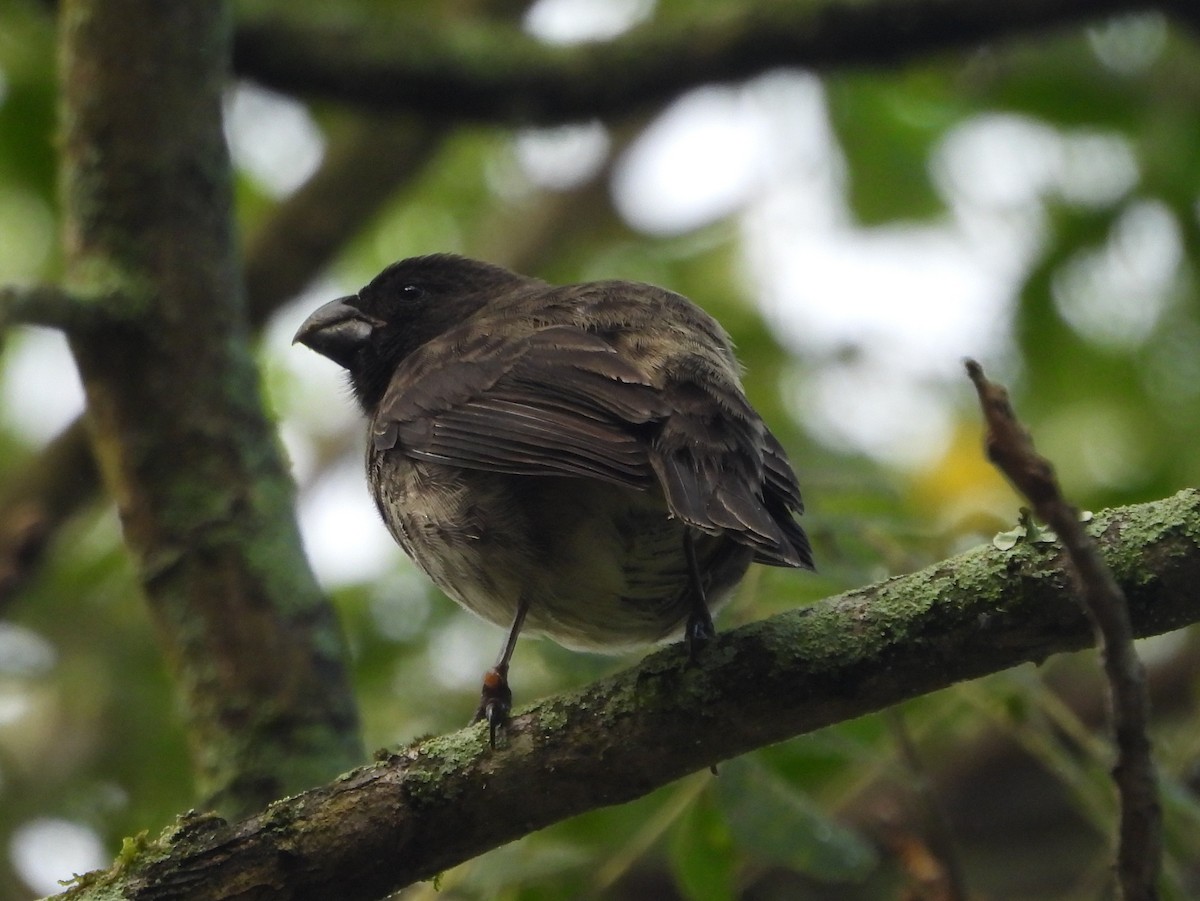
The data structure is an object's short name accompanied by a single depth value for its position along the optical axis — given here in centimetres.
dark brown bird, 593
